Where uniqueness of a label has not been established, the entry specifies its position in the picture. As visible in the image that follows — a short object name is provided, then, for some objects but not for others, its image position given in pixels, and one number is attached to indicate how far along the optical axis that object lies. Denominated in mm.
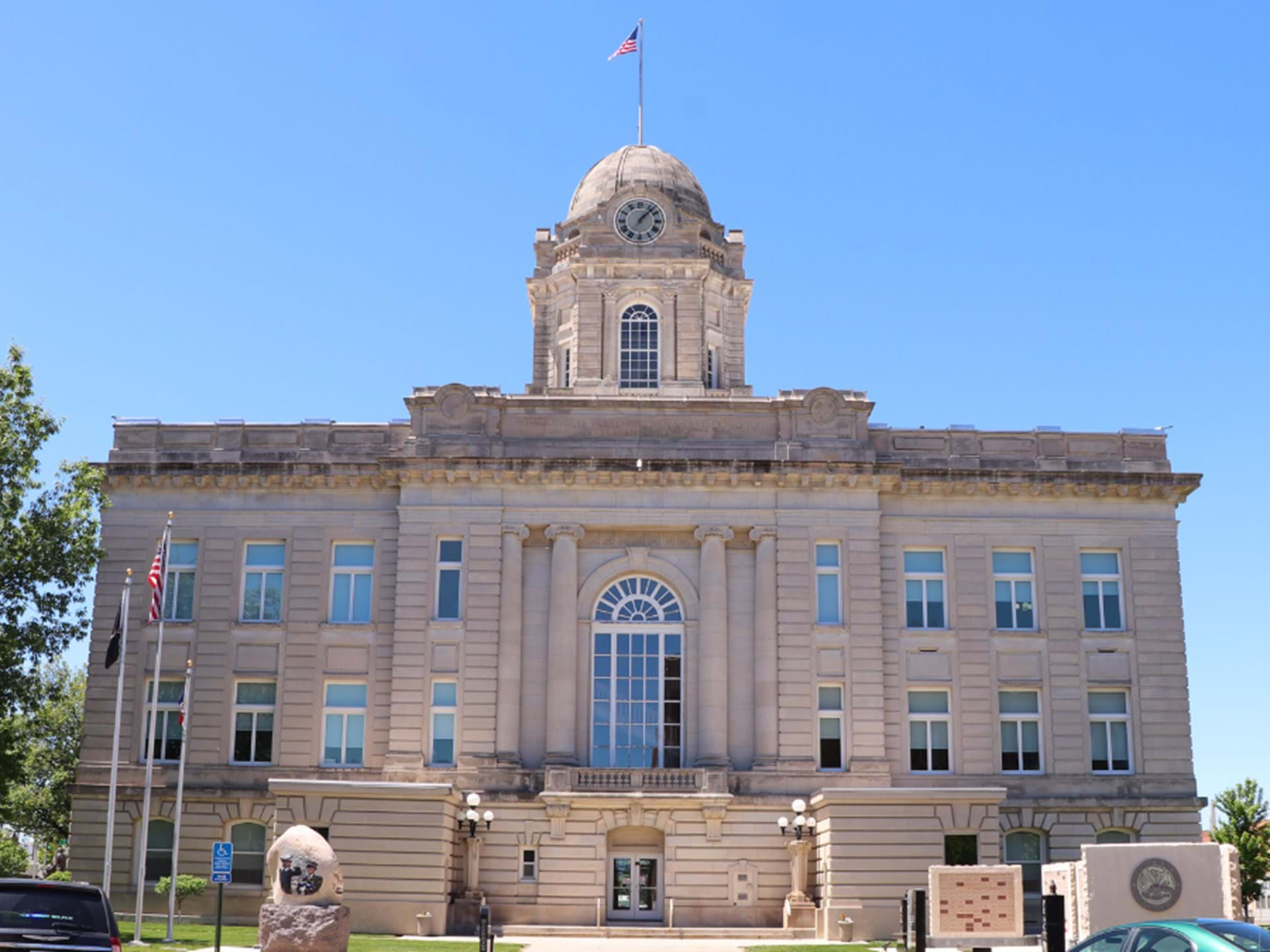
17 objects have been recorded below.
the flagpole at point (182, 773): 39781
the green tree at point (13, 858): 58269
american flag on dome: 59688
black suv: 18094
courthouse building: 46031
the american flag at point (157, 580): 40344
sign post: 30969
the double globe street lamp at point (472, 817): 44000
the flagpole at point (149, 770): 39969
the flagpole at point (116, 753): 38844
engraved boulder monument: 29734
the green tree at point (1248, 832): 57312
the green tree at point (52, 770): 64812
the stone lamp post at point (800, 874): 43969
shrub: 42719
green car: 16016
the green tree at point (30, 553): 42531
